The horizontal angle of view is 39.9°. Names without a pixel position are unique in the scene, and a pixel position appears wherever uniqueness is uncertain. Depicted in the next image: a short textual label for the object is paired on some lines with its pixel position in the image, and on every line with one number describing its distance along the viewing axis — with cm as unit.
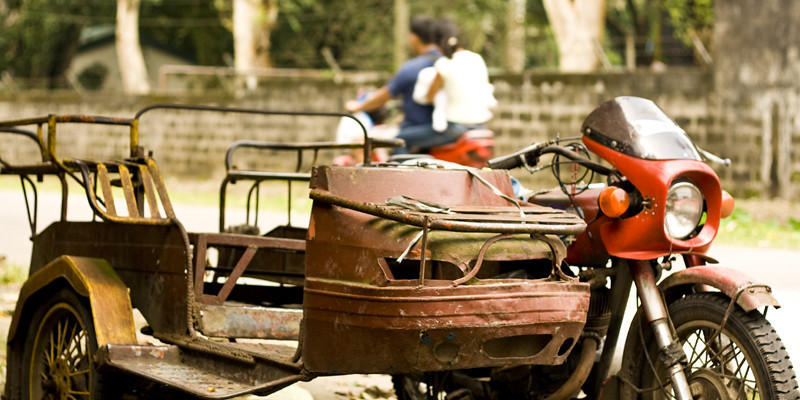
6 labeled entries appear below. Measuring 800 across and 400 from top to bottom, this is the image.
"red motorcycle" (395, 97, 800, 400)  375
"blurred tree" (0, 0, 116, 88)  3959
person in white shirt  811
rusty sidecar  358
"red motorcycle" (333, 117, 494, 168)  771
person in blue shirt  830
